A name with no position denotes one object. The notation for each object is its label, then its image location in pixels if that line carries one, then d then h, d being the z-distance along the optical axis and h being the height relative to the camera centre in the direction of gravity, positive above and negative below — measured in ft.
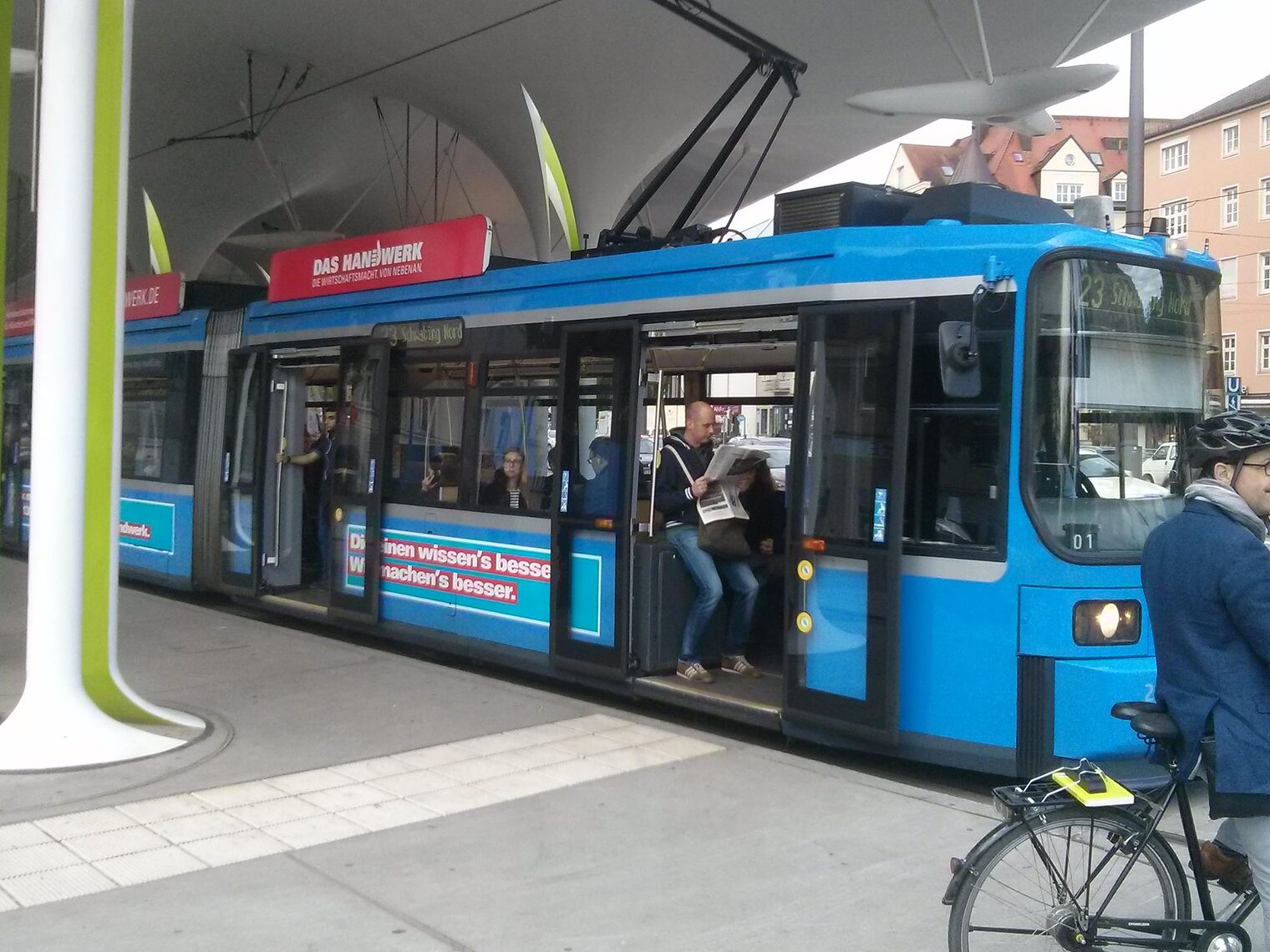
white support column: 22.35 +1.13
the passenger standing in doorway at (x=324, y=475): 37.11 -0.39
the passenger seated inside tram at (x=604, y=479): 25.36 -0.25
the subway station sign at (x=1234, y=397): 27.57 +1.91
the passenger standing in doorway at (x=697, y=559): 25.03 -1.79
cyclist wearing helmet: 10.85 -1.27
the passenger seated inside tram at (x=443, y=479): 29.81 -0.33
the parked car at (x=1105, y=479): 19.72 -0.02
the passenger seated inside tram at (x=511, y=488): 27.94 -0.50
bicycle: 11.50 -3.66
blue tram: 19.53 +0.22
